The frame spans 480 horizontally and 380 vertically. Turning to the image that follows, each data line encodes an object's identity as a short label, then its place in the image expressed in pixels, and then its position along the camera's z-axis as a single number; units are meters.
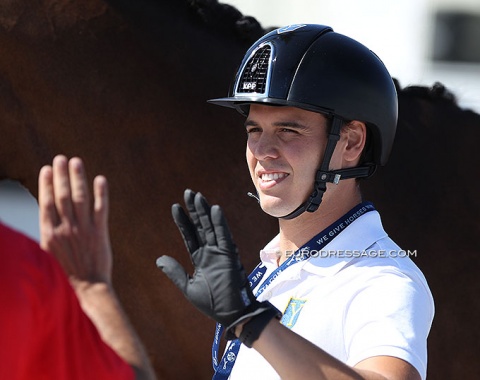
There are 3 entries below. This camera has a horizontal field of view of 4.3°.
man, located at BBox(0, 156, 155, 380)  8.27
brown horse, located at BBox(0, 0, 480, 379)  9.25
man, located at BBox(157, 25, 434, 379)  8.53
